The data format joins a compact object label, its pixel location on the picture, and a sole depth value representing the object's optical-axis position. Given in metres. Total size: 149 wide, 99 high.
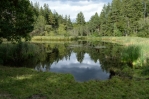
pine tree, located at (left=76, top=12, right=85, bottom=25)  56.71
